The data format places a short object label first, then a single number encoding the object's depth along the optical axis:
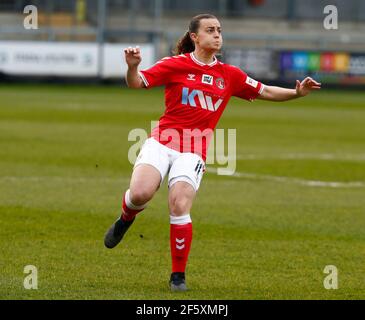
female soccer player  17.30
